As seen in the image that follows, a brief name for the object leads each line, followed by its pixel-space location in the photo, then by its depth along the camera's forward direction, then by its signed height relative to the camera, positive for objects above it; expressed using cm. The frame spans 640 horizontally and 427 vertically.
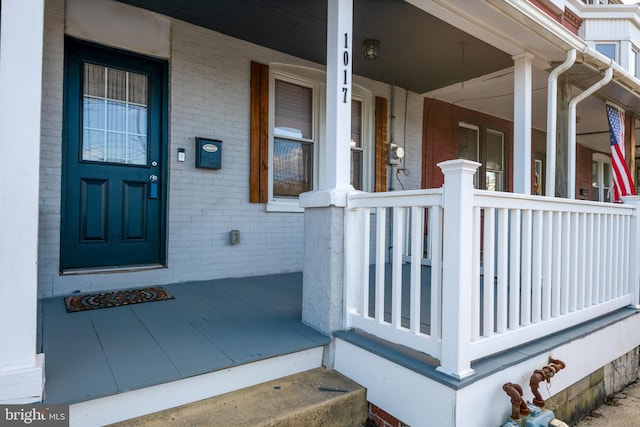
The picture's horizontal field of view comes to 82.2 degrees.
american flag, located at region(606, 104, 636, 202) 481 +86
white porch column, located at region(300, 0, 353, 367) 217 +10
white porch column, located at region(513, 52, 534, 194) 349 +95
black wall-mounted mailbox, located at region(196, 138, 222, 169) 338 +57
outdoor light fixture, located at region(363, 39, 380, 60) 361 +169
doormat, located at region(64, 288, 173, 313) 261 -65
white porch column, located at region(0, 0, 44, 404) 134 +6
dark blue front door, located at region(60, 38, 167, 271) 297 +47
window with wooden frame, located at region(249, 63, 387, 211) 374 +91
